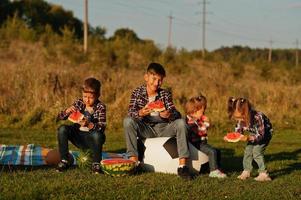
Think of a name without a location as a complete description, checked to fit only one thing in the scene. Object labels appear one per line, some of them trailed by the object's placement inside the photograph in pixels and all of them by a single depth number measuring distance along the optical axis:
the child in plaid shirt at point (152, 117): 11.12
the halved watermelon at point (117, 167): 10.21
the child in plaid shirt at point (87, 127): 11.17
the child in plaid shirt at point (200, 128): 11.35
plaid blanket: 11.64
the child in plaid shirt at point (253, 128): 11.11
